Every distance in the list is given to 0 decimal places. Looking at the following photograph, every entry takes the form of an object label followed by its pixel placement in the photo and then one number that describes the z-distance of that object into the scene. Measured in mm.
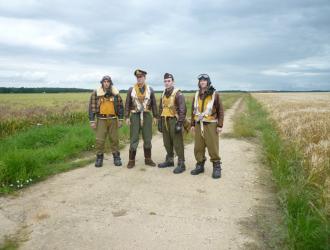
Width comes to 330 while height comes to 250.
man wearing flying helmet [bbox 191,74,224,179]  7148
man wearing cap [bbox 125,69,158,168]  8102
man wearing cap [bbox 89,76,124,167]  8156
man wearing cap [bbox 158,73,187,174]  7730
